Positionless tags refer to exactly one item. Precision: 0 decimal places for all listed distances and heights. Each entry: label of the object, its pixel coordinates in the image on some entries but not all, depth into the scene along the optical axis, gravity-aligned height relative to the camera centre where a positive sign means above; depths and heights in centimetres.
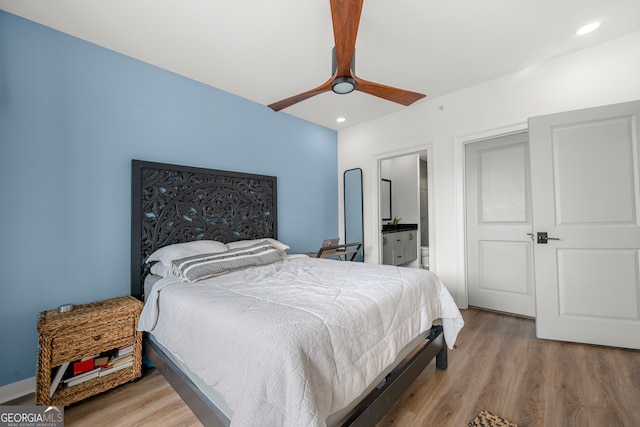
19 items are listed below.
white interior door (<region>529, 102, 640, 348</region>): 223 -8
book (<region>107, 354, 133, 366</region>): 192 -102
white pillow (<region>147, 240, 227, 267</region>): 227 -28
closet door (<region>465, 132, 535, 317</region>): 318 -13
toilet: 525 -84
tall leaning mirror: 431 +14
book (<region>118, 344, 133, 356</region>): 198 -97
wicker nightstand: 161 -79
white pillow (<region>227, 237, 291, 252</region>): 277 -27
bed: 101 -50
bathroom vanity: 477 -52
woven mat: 147 -116
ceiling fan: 139 +98
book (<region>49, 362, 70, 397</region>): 165 -98
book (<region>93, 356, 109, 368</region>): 187 -99
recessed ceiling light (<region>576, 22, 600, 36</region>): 216 +153
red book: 179 -99
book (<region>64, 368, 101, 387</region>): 174 -104
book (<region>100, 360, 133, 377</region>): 186 -106
